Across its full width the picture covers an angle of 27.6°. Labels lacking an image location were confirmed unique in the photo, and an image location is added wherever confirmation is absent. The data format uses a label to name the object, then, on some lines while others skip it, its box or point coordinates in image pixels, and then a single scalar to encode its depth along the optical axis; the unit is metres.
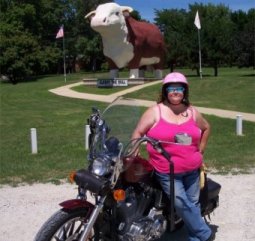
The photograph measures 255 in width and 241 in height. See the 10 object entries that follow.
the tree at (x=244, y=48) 38.41
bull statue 24.64
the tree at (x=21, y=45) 45.59
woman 4.32
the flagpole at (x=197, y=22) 32.19
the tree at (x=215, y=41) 40.84
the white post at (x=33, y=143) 10.03
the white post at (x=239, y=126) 11.91
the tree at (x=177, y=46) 41.28
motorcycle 3.89
